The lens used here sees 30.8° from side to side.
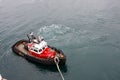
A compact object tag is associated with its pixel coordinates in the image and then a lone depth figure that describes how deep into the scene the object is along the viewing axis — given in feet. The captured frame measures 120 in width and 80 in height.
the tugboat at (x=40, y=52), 196.85
